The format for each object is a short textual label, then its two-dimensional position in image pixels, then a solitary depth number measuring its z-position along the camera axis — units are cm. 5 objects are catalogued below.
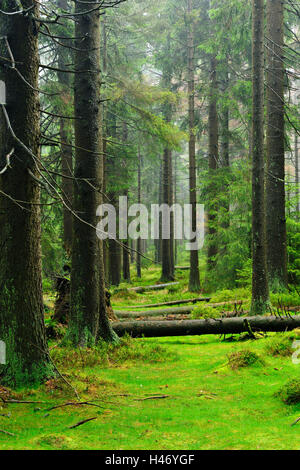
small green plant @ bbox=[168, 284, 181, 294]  1960
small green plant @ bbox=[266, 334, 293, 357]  652
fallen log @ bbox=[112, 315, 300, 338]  781
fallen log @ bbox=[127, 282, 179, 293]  2008
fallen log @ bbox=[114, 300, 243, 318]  1107
